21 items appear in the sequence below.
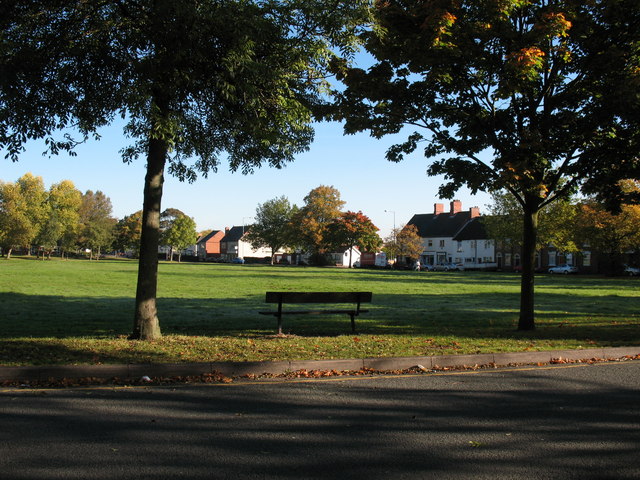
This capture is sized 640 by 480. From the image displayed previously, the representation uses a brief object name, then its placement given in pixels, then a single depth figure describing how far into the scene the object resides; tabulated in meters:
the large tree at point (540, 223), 54.42
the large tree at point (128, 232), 119.12
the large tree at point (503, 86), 11.26
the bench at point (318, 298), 11.26
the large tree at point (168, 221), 114.12
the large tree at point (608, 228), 48.25
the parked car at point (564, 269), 67.69
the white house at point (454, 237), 91.00
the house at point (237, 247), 140.88
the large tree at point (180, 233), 112.81
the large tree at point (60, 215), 82.31
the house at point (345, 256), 115.69
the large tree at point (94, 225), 99.56
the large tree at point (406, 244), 92.06
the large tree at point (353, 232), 88.31
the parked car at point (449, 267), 84.95
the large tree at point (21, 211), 76.31
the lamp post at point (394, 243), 92.75
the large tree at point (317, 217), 90.06
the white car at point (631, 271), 57.53
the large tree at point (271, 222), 104.38
